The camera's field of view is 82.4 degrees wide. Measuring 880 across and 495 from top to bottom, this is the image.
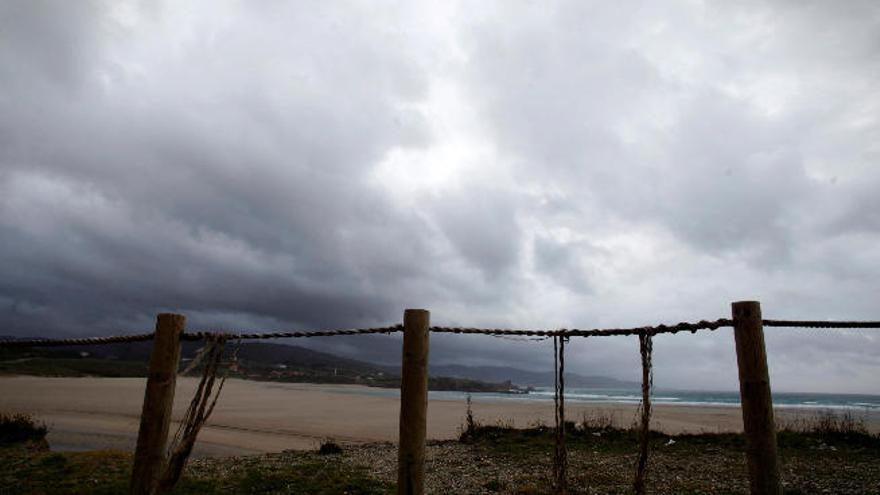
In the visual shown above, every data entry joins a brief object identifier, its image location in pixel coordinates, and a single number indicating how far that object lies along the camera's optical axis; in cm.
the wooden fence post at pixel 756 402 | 351
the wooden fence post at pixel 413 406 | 368
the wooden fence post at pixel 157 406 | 394
